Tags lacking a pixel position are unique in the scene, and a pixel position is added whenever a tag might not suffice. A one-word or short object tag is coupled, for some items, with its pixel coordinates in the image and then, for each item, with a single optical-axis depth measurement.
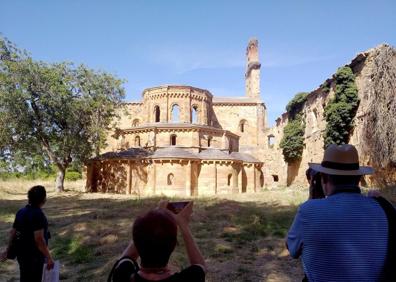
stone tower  47.79
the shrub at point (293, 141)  33.75
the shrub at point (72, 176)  48.78
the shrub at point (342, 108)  23.30
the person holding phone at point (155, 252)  2.04
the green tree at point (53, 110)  26.59
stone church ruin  20.91
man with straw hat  2.40
